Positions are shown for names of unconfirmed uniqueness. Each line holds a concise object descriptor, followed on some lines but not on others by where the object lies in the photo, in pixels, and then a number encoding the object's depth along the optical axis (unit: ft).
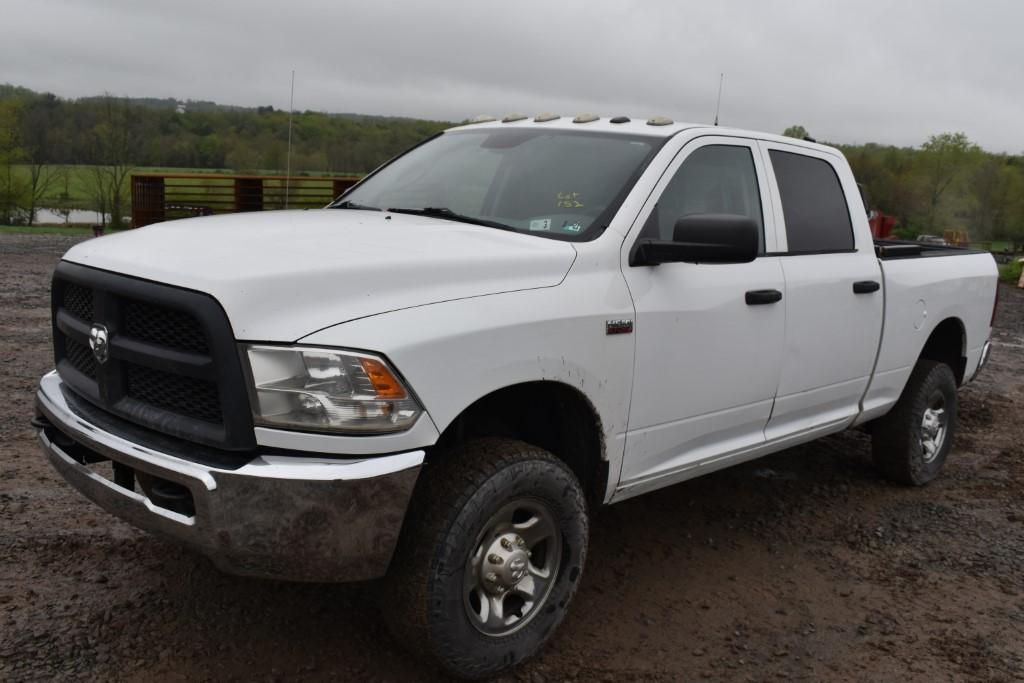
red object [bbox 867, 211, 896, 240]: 57.86
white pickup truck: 8.62
